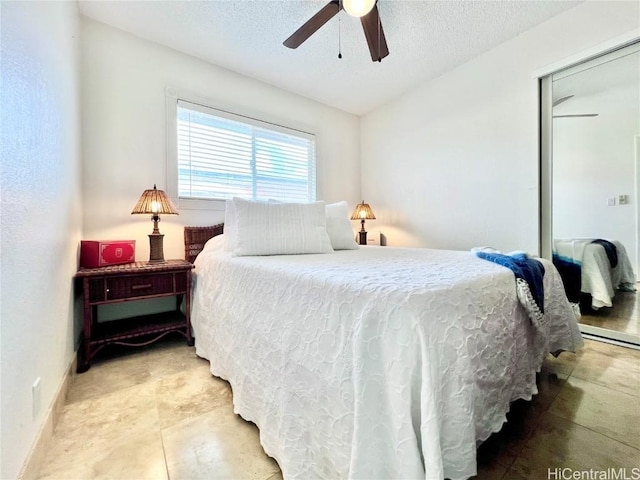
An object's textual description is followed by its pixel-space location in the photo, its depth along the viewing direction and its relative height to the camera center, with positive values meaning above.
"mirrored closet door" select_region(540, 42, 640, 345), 2.05 +0.41
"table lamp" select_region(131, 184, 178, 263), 2.12 +0.24
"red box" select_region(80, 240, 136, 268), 1.91 -0.09
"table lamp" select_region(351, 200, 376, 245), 3.52 +0.30
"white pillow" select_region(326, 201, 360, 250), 2.40 +0.06
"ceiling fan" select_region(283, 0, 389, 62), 1.58 +1.43
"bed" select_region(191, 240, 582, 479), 0.73 -0.41
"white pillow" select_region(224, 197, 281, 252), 1.95 +0.08
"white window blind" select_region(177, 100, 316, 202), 2.61 +0.88
